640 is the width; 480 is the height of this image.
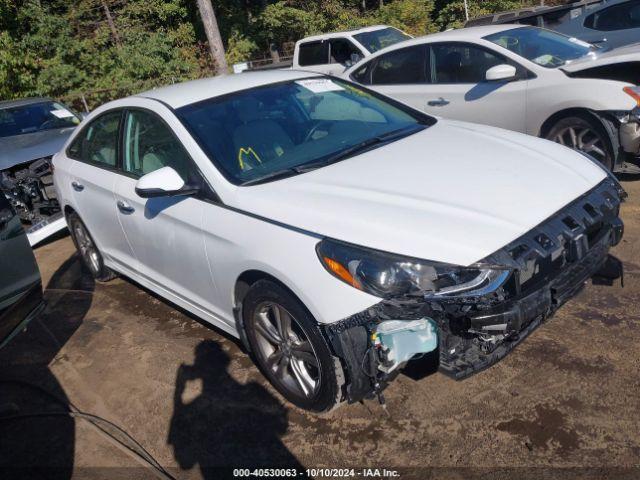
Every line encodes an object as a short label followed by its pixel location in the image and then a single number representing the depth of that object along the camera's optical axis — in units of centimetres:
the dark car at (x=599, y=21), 850
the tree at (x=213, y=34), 1681
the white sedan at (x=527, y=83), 520
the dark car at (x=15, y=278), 338
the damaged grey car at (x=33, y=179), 636
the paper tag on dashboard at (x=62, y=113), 866
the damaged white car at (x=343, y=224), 254
